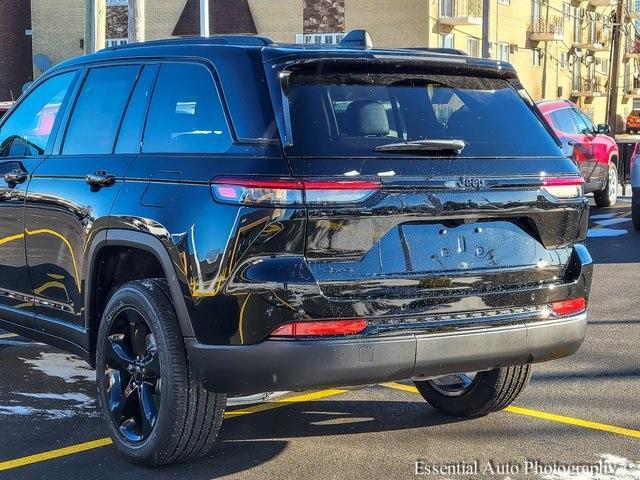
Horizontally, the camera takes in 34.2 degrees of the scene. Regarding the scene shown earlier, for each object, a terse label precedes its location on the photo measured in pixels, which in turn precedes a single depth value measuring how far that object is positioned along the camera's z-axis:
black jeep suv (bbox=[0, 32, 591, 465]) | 4.29
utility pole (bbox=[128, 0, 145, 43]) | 16.73
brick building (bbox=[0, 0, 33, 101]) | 44.22
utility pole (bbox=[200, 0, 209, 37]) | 24.33
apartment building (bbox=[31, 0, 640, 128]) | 37.78
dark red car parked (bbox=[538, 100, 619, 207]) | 16.53
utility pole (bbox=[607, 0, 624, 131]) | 33.53
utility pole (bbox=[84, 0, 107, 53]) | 15.11
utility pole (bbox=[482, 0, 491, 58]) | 28.50
